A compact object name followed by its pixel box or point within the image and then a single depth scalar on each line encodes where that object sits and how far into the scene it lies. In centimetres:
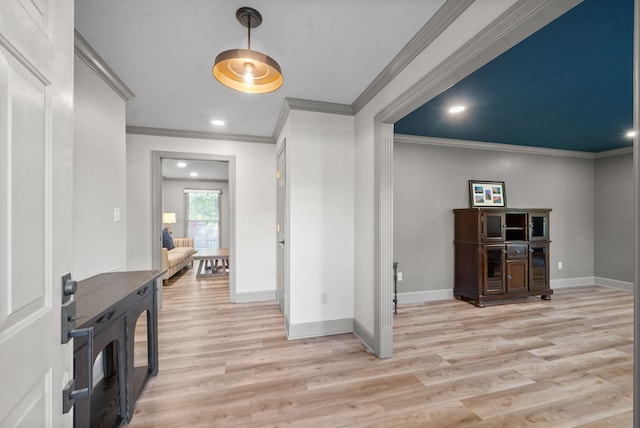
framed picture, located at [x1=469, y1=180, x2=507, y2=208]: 417
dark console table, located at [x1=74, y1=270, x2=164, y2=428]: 124
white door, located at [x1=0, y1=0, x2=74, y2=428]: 52
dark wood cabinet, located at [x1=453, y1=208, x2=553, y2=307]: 368
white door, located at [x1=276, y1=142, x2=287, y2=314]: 320
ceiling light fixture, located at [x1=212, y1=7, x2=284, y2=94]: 147
